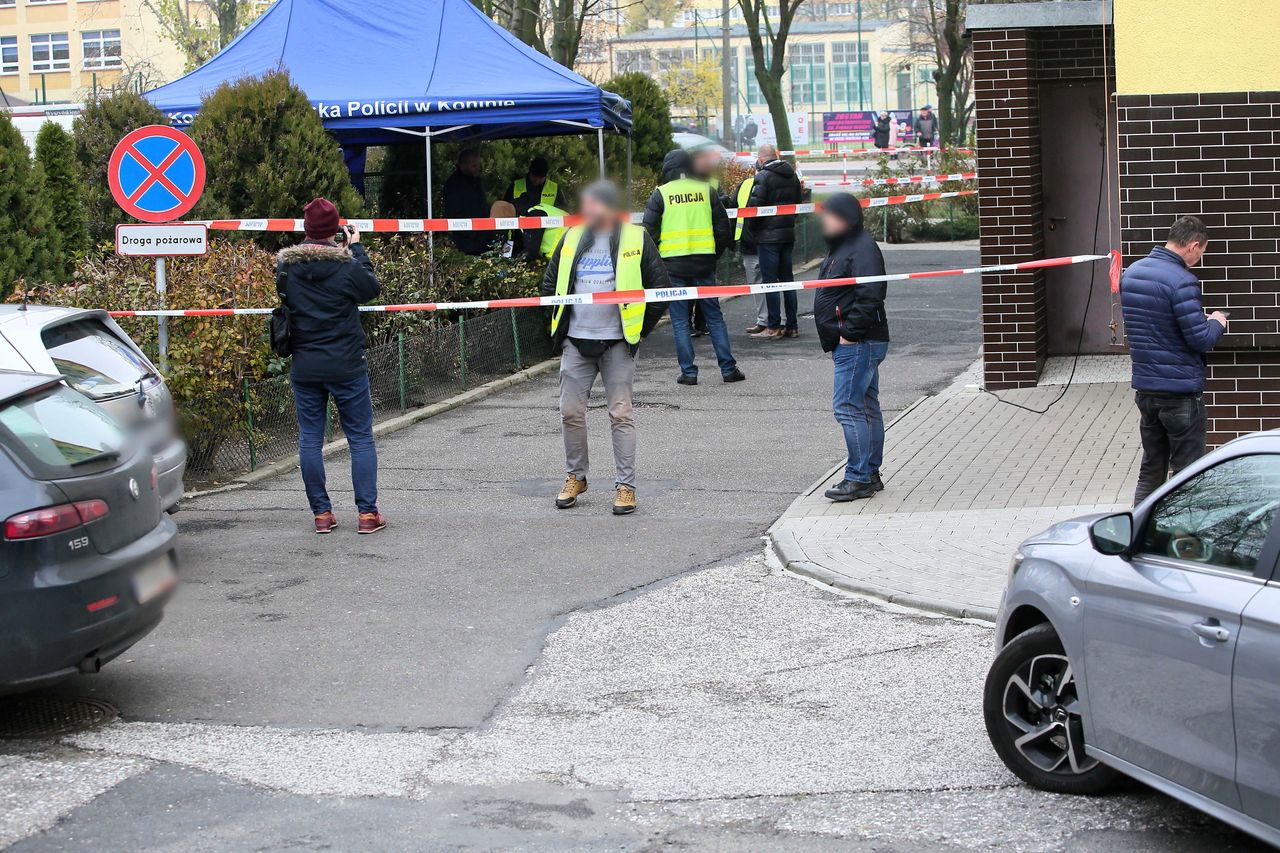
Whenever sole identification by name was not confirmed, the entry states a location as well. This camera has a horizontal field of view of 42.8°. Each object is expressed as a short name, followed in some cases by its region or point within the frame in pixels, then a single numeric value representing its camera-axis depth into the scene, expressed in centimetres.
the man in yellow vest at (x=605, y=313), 977
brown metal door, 1427
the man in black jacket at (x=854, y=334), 959
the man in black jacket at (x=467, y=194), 1756
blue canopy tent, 1616
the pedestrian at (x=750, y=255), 1742
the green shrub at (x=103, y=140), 1619
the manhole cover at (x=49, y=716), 603
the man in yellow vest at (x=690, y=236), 1479
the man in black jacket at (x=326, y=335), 912
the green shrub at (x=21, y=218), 1472
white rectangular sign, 1070
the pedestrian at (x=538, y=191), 1723
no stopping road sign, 1089
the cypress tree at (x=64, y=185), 1781
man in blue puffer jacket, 805
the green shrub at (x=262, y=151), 1468
